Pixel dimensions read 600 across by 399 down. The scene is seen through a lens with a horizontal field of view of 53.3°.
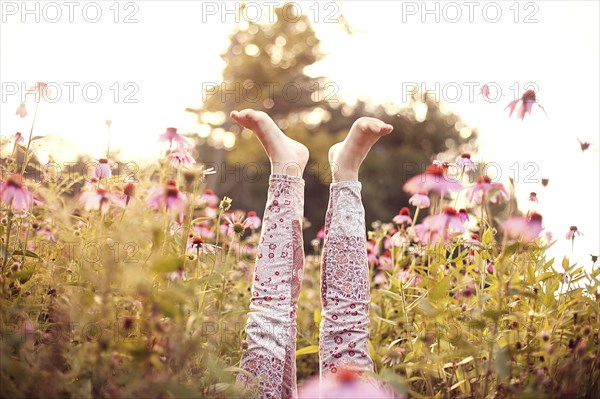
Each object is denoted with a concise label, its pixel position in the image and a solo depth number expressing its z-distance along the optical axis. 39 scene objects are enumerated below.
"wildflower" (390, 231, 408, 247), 2.25
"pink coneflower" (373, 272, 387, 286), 2.68
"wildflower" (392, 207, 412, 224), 2.27
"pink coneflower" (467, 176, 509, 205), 1.16
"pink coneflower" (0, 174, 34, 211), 1.28
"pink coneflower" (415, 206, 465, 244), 1.37
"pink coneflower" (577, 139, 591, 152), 1.85
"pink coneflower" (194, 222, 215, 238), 2.29
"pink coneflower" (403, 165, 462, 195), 1.31
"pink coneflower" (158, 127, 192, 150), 1.61
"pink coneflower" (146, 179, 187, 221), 1.12
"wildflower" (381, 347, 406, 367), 1.53
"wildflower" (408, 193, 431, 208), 2.02
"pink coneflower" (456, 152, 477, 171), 1.84
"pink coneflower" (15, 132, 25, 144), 1.78
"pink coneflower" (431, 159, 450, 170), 1.71
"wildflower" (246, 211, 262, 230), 2.26
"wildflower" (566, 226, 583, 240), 1.88
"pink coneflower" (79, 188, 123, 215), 1.37
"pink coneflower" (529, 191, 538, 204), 1.77
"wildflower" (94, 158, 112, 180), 1.72
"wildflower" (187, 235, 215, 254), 1.66
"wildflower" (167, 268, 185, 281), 1.24
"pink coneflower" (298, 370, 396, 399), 0.94
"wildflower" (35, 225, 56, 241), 1.88
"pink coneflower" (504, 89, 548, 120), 1.31
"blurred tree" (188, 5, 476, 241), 9.81
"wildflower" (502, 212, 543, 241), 1.13
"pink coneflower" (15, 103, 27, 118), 1.82
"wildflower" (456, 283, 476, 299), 1.62
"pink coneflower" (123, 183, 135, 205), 1.42
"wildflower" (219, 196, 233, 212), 1.66
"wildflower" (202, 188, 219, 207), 2.38
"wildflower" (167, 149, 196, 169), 1.64
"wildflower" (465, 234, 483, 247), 1.43
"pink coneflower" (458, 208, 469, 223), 1.64
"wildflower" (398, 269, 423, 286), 2.02
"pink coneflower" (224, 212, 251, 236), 1.82
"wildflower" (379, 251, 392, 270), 2.48
